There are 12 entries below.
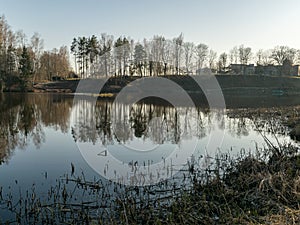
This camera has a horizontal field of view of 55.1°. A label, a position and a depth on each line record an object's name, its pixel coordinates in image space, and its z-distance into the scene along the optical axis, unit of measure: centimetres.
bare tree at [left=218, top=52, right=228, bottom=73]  8456
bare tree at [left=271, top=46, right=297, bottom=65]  8599
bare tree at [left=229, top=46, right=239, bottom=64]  9188
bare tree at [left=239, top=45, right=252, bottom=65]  8906
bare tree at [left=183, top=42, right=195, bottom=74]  7540
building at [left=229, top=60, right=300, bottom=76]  8174
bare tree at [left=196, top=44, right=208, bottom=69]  8194
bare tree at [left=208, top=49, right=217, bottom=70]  8441
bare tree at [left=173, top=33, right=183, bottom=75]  7206
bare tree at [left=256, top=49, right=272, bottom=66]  8975
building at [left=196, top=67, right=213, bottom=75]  7294
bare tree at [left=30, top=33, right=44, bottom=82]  7043
